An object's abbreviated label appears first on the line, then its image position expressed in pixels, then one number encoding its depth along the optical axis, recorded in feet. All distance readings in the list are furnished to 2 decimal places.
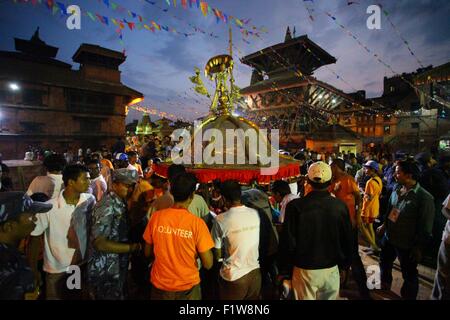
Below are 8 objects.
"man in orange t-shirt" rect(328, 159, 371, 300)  15.49
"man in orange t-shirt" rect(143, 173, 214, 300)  7.61
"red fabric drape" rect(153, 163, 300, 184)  12.33
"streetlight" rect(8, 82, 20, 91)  69.05
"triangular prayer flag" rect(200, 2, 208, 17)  25.46
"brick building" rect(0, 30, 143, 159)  70.13
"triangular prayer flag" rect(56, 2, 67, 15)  20.84
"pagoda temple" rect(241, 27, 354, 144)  83.76
